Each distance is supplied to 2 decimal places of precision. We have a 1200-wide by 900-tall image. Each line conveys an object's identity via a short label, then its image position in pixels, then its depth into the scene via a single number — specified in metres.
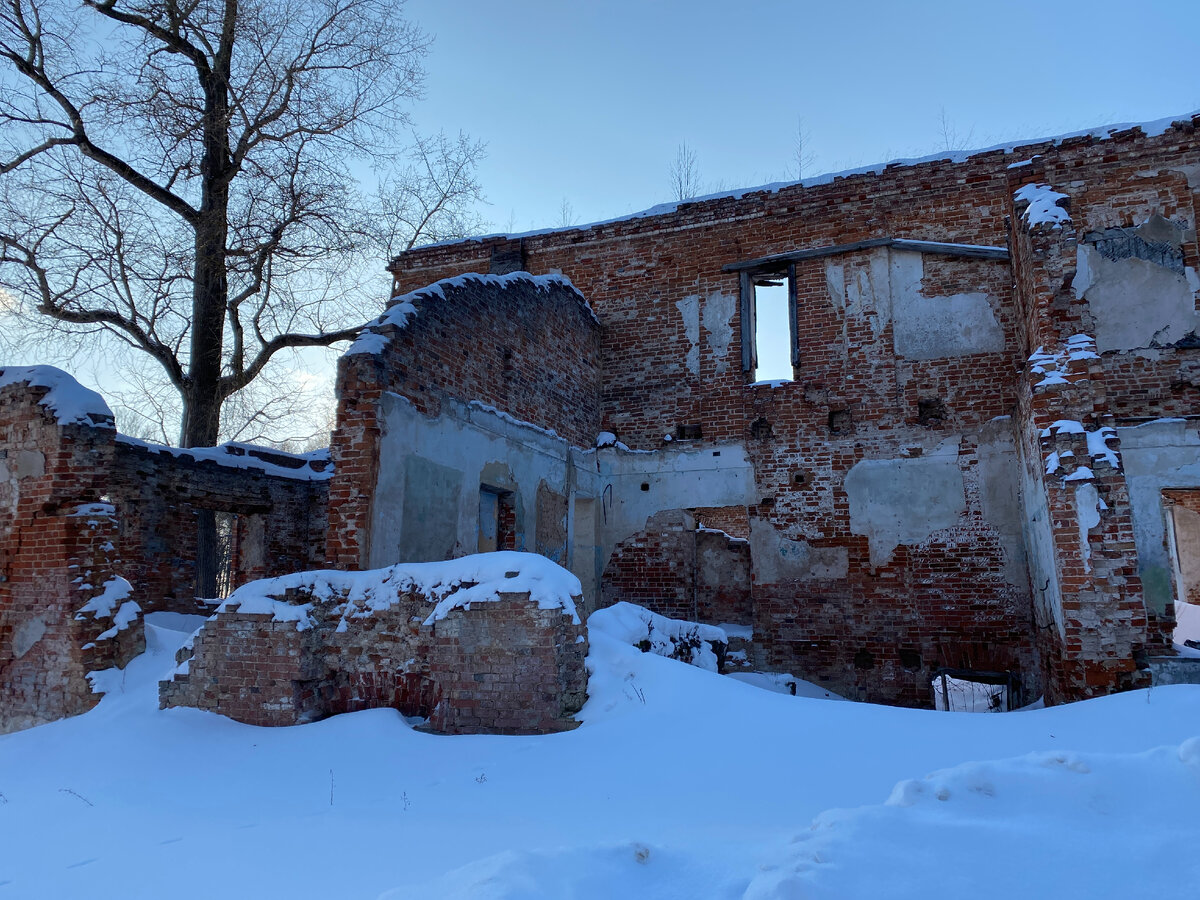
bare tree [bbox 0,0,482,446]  12.87
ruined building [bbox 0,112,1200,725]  7.20
